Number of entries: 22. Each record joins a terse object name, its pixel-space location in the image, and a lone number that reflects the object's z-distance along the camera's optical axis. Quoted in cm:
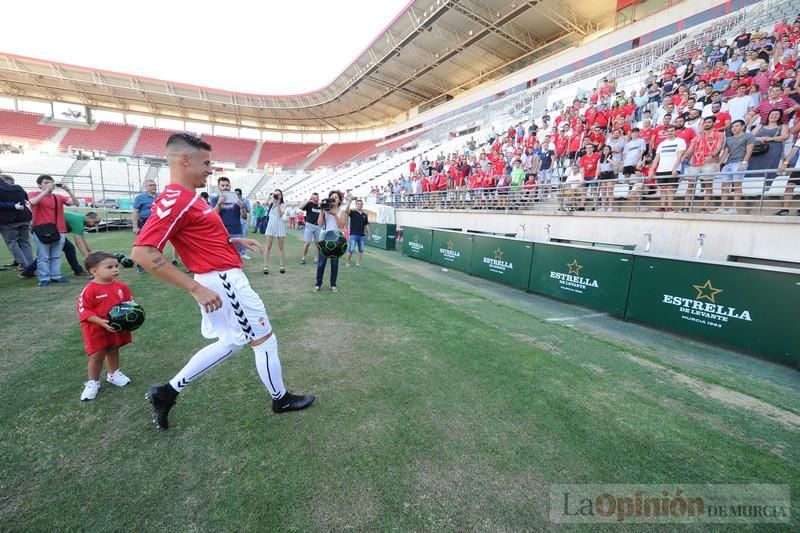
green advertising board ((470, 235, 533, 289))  777
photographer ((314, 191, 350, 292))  621
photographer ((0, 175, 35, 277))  577
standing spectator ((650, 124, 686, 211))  712
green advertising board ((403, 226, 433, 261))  1163
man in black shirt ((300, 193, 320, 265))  760
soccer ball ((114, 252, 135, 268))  305
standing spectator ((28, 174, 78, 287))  559
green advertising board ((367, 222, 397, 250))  1512
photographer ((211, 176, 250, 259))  678
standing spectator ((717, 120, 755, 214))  624
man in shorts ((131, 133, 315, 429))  190
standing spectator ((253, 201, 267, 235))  1784
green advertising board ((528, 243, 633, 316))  593
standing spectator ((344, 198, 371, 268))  935
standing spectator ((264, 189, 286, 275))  812
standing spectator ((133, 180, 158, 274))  680
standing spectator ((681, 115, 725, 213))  660
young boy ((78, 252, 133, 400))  260
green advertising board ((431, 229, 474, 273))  965
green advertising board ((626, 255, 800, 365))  421
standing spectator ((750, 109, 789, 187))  602
